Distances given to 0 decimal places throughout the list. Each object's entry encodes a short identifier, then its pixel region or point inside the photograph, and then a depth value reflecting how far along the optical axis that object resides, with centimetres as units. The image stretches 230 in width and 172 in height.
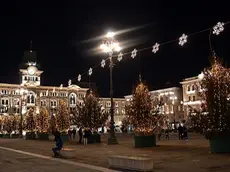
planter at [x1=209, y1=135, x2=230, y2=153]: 1788
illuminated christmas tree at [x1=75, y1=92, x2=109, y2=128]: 3409
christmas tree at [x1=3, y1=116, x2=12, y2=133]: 6920
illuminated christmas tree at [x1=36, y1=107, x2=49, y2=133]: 4844
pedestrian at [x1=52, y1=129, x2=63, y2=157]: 1956
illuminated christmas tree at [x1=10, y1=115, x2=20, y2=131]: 7050
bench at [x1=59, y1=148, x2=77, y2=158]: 1870
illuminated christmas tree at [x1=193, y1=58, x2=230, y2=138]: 1819
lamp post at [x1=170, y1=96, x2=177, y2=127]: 9940
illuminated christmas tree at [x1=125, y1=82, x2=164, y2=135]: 2497
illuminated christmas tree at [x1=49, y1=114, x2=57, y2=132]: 4188
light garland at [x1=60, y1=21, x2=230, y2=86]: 1703
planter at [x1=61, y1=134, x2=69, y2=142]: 3794
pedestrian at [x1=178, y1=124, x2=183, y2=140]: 3370
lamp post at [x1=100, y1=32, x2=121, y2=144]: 2833
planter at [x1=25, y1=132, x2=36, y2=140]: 4869
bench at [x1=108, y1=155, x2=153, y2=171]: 1271
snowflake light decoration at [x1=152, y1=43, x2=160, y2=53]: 2165
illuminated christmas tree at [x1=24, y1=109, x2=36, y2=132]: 5438
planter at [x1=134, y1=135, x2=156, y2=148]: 2400
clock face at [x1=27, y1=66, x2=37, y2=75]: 11994
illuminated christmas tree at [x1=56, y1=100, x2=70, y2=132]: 4053
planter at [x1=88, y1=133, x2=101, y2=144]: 3160
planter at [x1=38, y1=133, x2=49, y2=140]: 4478
